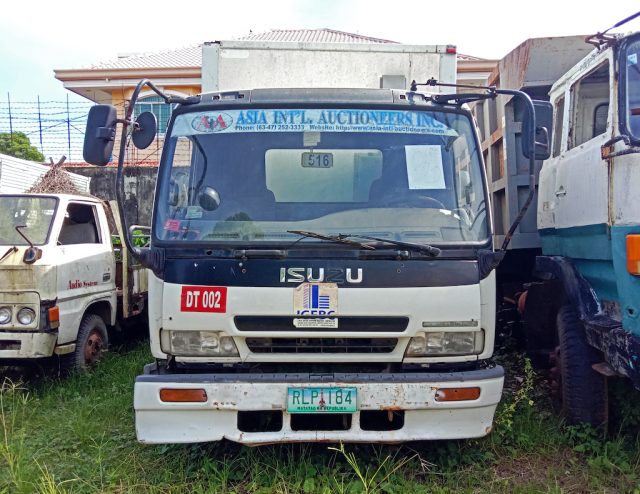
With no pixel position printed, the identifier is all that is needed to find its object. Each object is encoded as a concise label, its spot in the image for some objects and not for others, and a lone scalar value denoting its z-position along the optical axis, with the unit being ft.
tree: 44.55
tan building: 41.89
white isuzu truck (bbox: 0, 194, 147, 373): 15.52
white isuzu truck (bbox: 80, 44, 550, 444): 10.14
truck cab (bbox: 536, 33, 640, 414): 9.95
